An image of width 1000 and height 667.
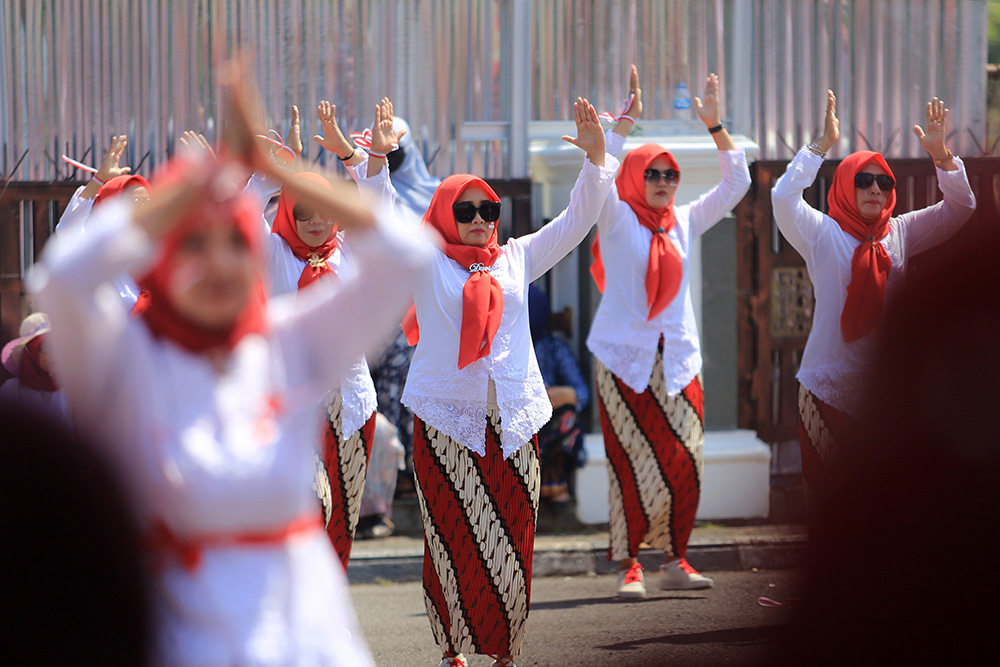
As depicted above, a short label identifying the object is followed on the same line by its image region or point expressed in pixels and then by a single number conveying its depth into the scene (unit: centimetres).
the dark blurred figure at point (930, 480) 520
